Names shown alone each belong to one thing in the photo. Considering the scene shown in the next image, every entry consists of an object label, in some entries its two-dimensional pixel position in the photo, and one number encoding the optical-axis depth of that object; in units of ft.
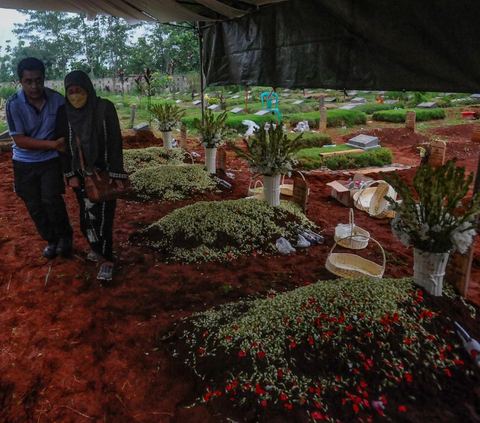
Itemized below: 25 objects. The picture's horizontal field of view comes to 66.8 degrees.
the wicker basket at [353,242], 12.07
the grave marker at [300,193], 14.92
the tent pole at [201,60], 18.17
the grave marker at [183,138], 25.35
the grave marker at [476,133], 29.91
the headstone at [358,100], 52.88
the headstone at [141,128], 34.19
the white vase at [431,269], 7.58
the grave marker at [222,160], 20.89
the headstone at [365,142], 26.99
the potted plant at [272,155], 13.41
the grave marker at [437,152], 20.27
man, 9.41
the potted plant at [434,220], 7.27
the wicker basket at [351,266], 9.99
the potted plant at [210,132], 18.63
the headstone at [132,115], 39.55
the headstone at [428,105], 45.91
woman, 9.04
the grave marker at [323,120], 35.06
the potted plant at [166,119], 22.53
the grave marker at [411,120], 34.86
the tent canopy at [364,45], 7.79
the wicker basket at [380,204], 15.16
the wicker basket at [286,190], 17.37
